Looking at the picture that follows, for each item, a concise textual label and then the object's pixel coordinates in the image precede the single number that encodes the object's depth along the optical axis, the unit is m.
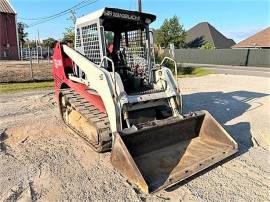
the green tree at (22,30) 36.57
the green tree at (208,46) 29.32
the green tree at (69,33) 13.45
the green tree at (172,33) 29.45
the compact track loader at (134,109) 3.03
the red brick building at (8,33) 22.09
